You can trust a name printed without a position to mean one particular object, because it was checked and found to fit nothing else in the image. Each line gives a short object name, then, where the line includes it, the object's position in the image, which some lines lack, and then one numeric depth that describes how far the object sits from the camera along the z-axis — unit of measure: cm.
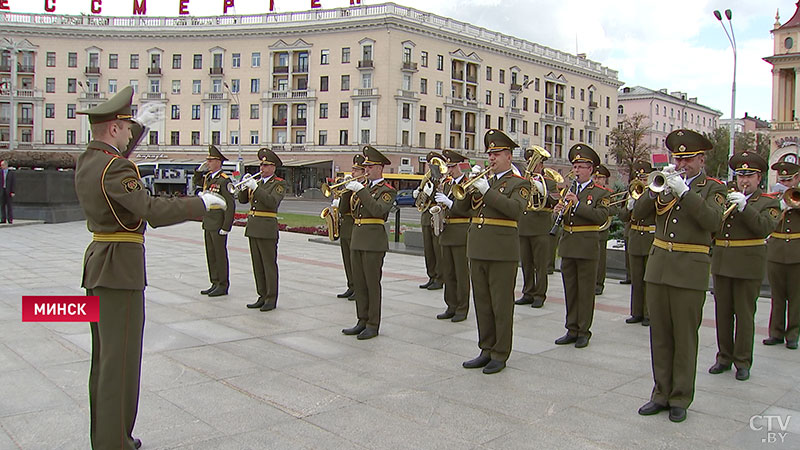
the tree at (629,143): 7294
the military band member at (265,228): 960
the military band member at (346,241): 1072
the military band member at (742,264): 659
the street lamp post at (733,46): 2851
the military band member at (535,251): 1048
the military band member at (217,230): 1056
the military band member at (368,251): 804
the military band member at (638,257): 923
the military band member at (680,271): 538
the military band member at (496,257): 665
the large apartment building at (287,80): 6425
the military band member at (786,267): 767
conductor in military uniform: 415
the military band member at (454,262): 934
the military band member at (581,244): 790
